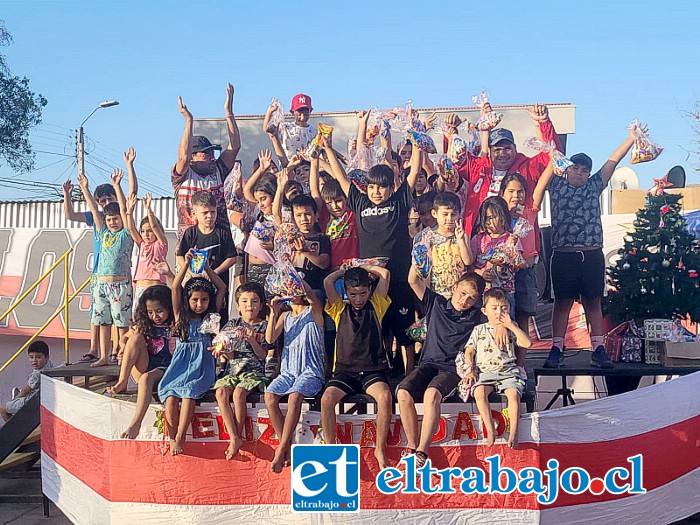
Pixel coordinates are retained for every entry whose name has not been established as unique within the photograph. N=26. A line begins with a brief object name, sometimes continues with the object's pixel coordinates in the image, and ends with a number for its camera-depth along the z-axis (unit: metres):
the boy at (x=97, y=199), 7.15
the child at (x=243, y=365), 5.52
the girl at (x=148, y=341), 5.91
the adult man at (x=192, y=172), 6.87
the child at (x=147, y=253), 7.28
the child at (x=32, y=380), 8.43
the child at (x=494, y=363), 5.16
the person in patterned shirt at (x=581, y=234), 6.60
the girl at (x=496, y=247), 5.70
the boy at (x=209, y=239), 6.41
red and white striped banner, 5.34
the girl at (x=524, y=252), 6.13
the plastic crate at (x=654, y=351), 6.50
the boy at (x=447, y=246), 5.64
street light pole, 22.87
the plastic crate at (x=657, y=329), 6.45
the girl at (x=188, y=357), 5.62
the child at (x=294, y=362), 5.38
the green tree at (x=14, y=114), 19.75
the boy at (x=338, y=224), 6.22
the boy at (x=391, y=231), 5.99
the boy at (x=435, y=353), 5.18
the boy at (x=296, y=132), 7.43
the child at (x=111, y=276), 7.31
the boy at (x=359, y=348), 5.32
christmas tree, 6.77
